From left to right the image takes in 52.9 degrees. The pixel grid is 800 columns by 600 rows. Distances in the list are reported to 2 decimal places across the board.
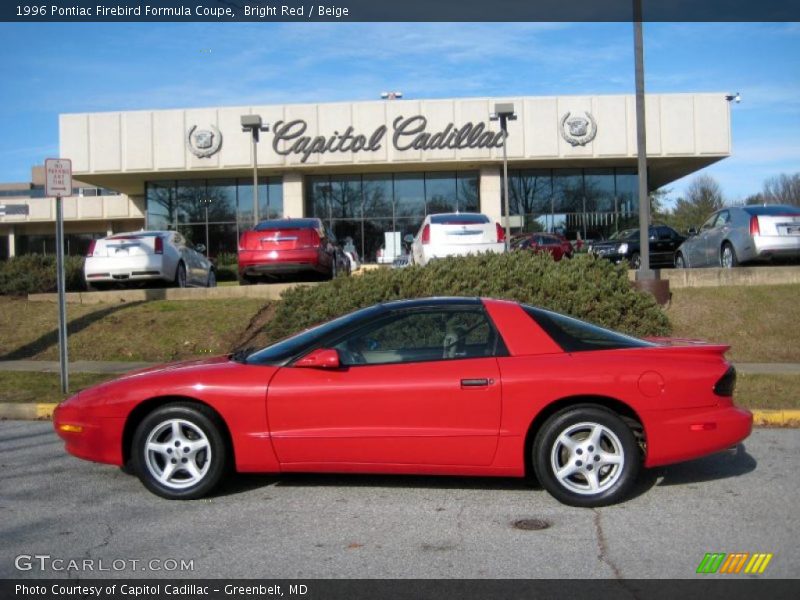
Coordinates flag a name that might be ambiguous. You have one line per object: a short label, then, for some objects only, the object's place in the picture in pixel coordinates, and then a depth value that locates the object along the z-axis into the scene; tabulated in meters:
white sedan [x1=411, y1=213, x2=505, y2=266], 15.98
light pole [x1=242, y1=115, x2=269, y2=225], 24.55
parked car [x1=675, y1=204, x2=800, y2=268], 14.82
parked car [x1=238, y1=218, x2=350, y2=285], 15.87
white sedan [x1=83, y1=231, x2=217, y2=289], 15.52
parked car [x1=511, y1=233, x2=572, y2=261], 24.33
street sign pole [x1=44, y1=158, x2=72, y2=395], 9.34
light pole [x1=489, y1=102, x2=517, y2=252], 24.41
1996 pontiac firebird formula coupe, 5.33
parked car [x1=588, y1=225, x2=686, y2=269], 23.18
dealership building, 32.16
